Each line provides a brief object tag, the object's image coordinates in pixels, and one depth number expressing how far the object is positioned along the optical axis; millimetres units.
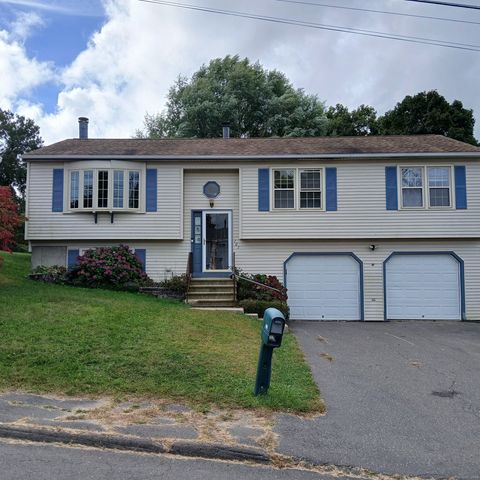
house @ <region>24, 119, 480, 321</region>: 14594
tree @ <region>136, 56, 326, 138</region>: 32594
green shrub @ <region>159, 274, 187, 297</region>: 13967
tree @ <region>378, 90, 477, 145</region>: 30545
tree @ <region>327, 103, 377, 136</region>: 35906
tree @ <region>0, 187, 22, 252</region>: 11930
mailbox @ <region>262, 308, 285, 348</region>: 5320
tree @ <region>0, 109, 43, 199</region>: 40188
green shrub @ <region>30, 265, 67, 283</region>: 14151
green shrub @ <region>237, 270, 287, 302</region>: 13406
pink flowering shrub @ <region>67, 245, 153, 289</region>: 13719
